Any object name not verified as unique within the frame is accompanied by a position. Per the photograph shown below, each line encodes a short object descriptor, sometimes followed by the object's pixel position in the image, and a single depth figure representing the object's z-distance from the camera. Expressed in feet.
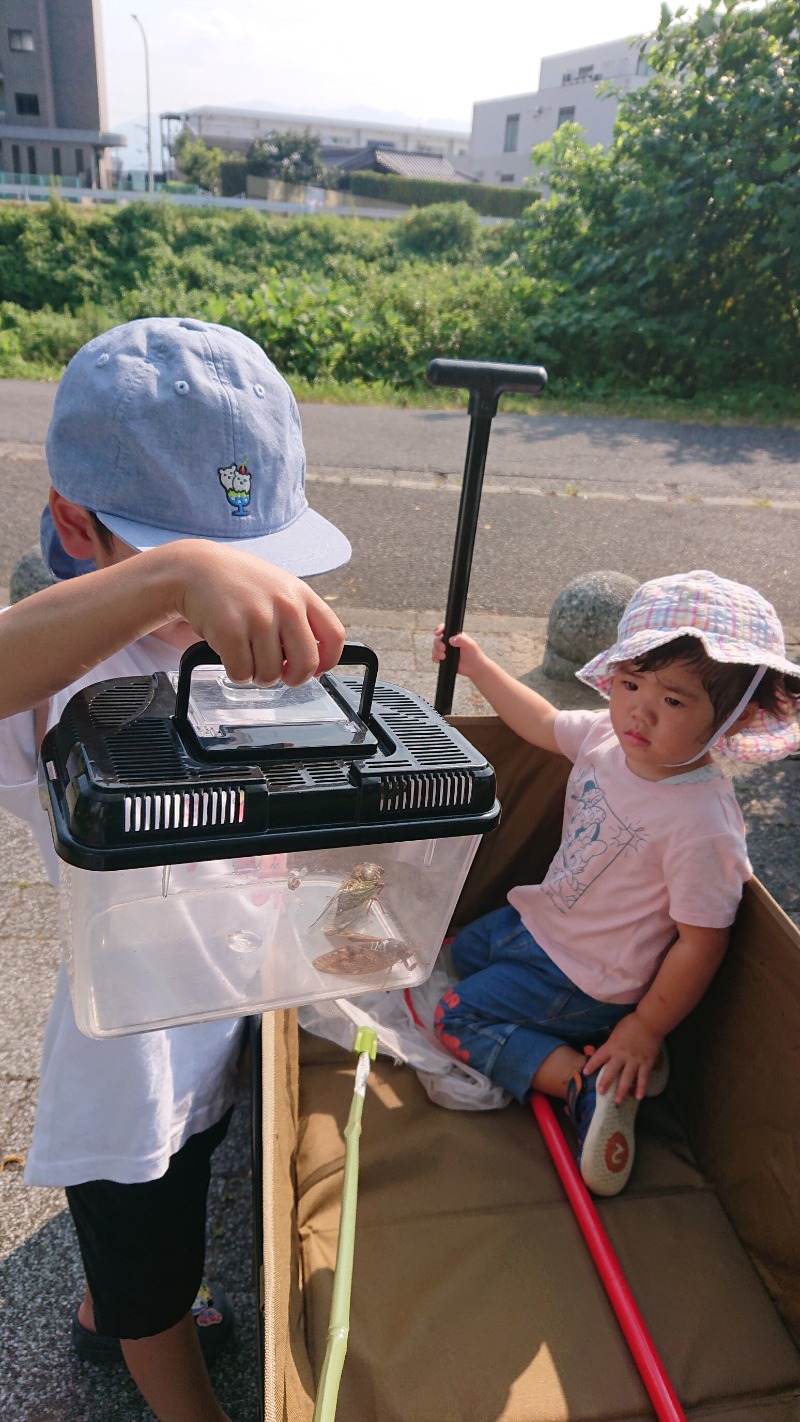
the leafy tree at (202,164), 172.76
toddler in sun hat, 5.59
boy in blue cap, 3.46
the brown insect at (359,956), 3.23
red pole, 4.62
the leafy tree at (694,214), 30.37
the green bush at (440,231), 82.07
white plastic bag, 6.12
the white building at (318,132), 266.57
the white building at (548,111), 168.45
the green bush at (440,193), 139.03
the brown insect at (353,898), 3.18
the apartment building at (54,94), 136.15
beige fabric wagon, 4.65
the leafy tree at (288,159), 168.86
